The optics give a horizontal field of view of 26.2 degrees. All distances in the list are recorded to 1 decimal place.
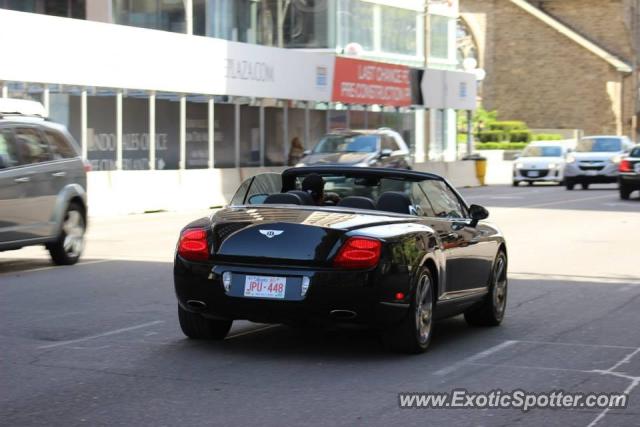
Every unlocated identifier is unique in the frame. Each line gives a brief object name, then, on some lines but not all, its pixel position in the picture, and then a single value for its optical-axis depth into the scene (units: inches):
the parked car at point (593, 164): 1691.7
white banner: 1134.4
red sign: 1749.5
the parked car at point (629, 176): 1393.9
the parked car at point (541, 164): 1875.0
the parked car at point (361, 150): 1270.9
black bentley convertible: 362.3
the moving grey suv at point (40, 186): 611.3
